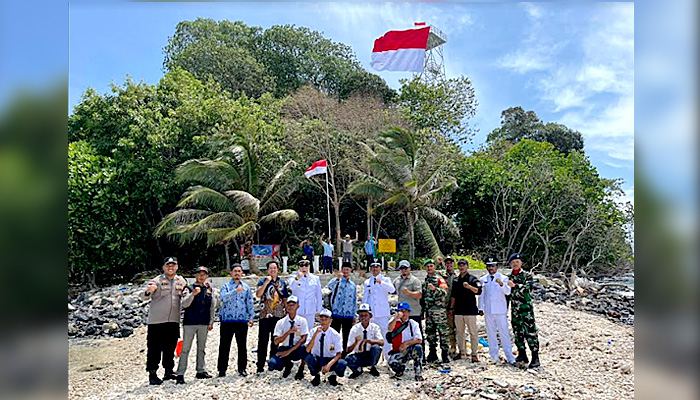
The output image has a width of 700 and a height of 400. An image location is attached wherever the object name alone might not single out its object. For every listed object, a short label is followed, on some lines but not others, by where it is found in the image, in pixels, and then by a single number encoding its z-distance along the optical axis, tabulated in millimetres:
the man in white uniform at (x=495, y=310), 7918
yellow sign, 17656
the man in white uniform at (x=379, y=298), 8172
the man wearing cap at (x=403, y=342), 7270
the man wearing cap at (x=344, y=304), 8203
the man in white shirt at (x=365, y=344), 7352
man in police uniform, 7090
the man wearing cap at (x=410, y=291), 7930
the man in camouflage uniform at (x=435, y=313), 7969
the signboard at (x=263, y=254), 17219
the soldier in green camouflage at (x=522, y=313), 7652
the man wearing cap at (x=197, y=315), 7199
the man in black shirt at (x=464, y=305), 8023
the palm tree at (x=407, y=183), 17047
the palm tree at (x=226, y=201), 16406
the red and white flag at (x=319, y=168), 16344
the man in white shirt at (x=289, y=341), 7285
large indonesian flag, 13867
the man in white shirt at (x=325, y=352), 7082
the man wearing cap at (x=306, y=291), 8086
